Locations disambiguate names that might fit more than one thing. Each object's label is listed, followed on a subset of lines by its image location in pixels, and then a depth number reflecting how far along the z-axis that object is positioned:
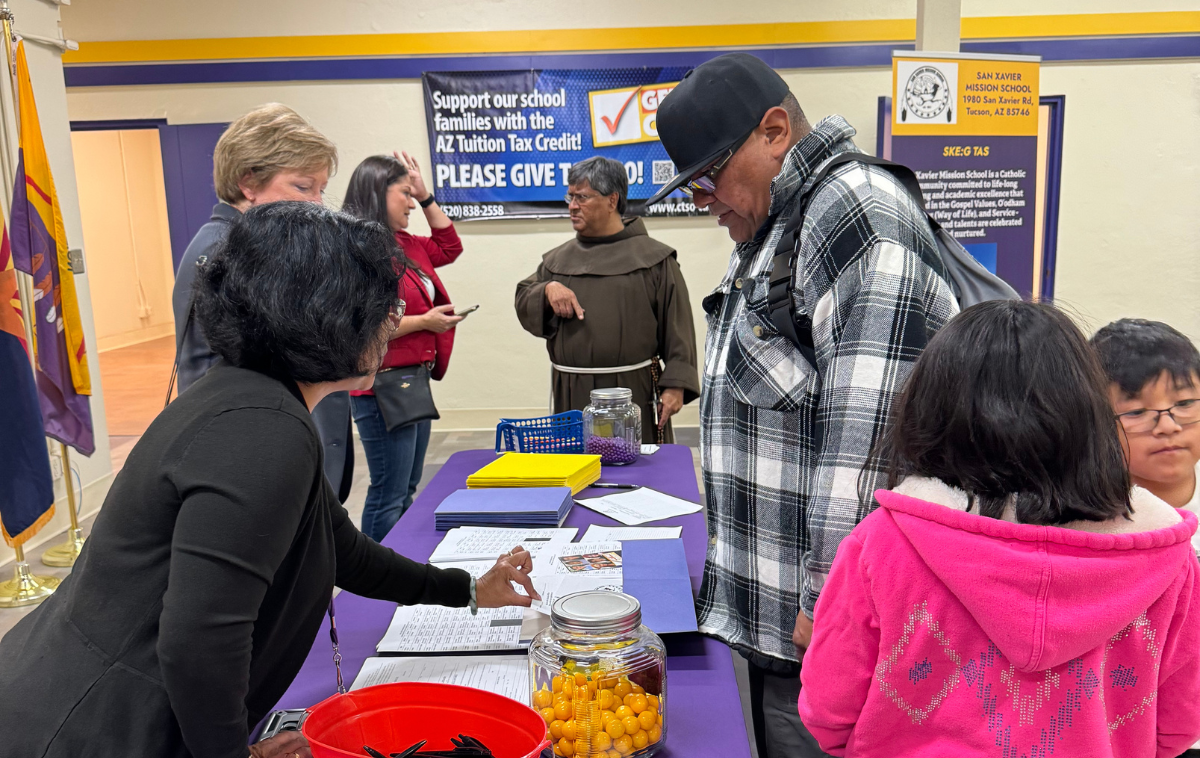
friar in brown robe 3.12
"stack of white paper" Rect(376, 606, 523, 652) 1.30
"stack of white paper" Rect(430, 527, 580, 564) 1.66
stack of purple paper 1.84
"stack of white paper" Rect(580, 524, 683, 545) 1.77
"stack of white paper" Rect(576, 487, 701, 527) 1.91
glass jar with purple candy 2.38
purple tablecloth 1.08
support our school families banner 5.64
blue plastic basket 2.43
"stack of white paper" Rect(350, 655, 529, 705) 1.19
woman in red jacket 2.90
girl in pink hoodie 0.83
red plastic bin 0.95
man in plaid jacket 1.13
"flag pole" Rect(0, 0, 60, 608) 3.26
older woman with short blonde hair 1.88
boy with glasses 1.53
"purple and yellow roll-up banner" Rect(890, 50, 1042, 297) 4.40
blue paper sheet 1.30
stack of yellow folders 2.04
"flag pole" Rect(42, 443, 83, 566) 3.64
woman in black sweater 0.87
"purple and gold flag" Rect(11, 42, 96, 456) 3.37
